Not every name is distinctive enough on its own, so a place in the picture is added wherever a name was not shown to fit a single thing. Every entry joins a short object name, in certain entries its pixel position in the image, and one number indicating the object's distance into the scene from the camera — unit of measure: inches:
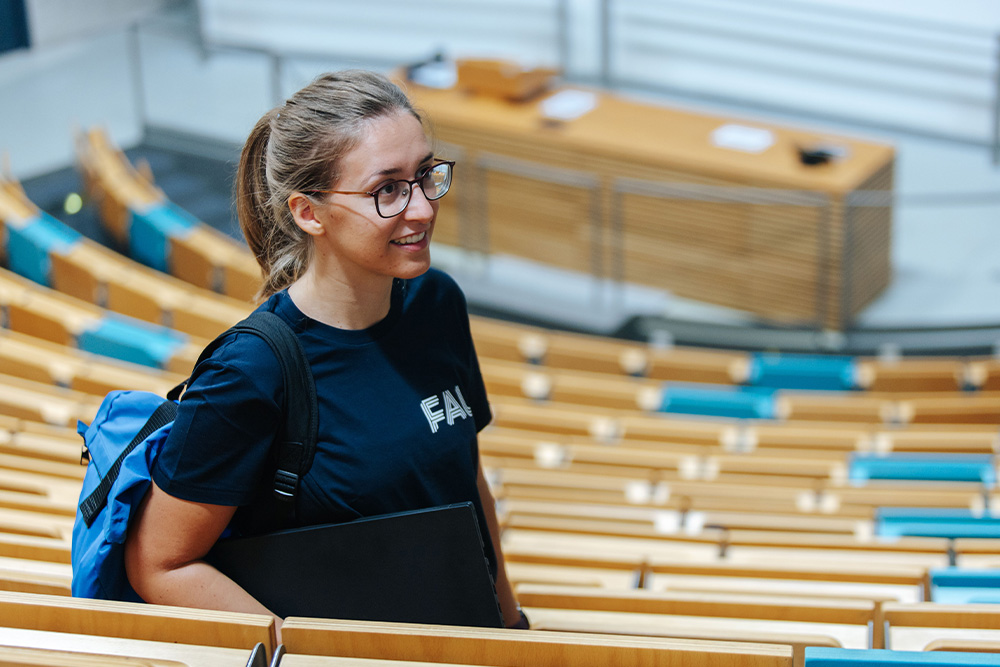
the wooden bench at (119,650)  52.3
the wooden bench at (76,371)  160.6
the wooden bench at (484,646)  53.4
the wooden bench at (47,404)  147.1
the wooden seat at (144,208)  245.9
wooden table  271.6
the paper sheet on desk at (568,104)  320.8
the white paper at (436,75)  347.3
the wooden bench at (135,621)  55.1
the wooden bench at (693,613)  79.6
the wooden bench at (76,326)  185.2
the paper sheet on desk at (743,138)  294.4
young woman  58.3
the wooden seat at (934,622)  72.1
